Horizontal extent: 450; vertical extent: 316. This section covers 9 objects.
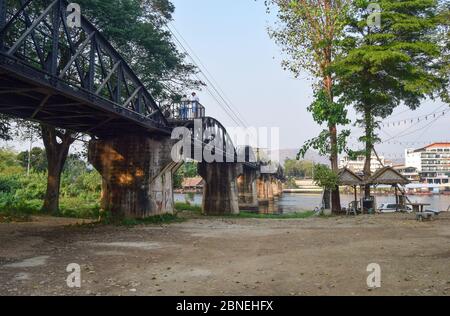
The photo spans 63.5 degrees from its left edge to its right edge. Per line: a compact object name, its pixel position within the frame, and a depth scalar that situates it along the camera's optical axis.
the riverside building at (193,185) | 138.75
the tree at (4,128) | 26.47
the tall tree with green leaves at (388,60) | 26.48
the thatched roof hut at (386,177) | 30.48
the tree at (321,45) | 28.28
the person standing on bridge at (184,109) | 31.38
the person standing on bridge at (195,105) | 31.81
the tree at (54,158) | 28.77
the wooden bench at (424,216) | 20.97
